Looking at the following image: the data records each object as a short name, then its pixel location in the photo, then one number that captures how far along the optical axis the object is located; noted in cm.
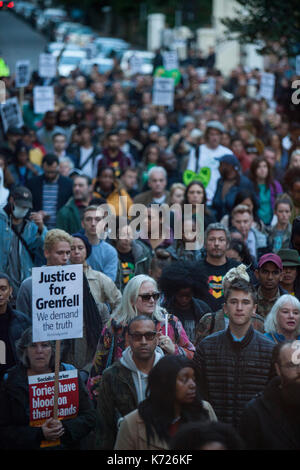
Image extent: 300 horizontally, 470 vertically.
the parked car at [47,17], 6231
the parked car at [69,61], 3422
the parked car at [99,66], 3294
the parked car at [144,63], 3463
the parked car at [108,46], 4357
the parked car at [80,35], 4900
